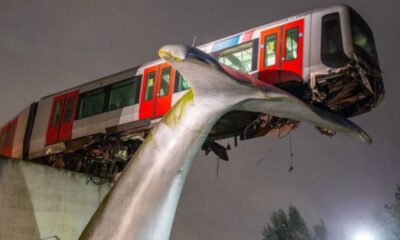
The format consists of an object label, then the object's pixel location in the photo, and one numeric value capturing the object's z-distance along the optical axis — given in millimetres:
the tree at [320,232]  38031
